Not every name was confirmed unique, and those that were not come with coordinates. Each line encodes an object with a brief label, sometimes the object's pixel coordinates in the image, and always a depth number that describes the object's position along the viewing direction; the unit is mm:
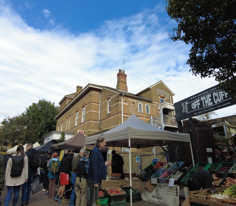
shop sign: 6680
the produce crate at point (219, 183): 4830
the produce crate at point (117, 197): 5363
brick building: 20438
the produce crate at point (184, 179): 5916
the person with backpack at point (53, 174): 6814
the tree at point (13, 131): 29094
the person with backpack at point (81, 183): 4727
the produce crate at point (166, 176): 6168
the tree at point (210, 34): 5277
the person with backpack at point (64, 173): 6457
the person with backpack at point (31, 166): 5711
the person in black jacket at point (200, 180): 4449
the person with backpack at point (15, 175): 4547
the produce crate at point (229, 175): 4923
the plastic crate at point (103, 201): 5029
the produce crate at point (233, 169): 5346
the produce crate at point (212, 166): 6346
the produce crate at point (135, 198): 6416
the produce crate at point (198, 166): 6372
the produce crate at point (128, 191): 6406
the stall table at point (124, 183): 6344
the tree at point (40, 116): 39906
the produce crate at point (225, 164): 6095
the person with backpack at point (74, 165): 6098
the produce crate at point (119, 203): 5303
